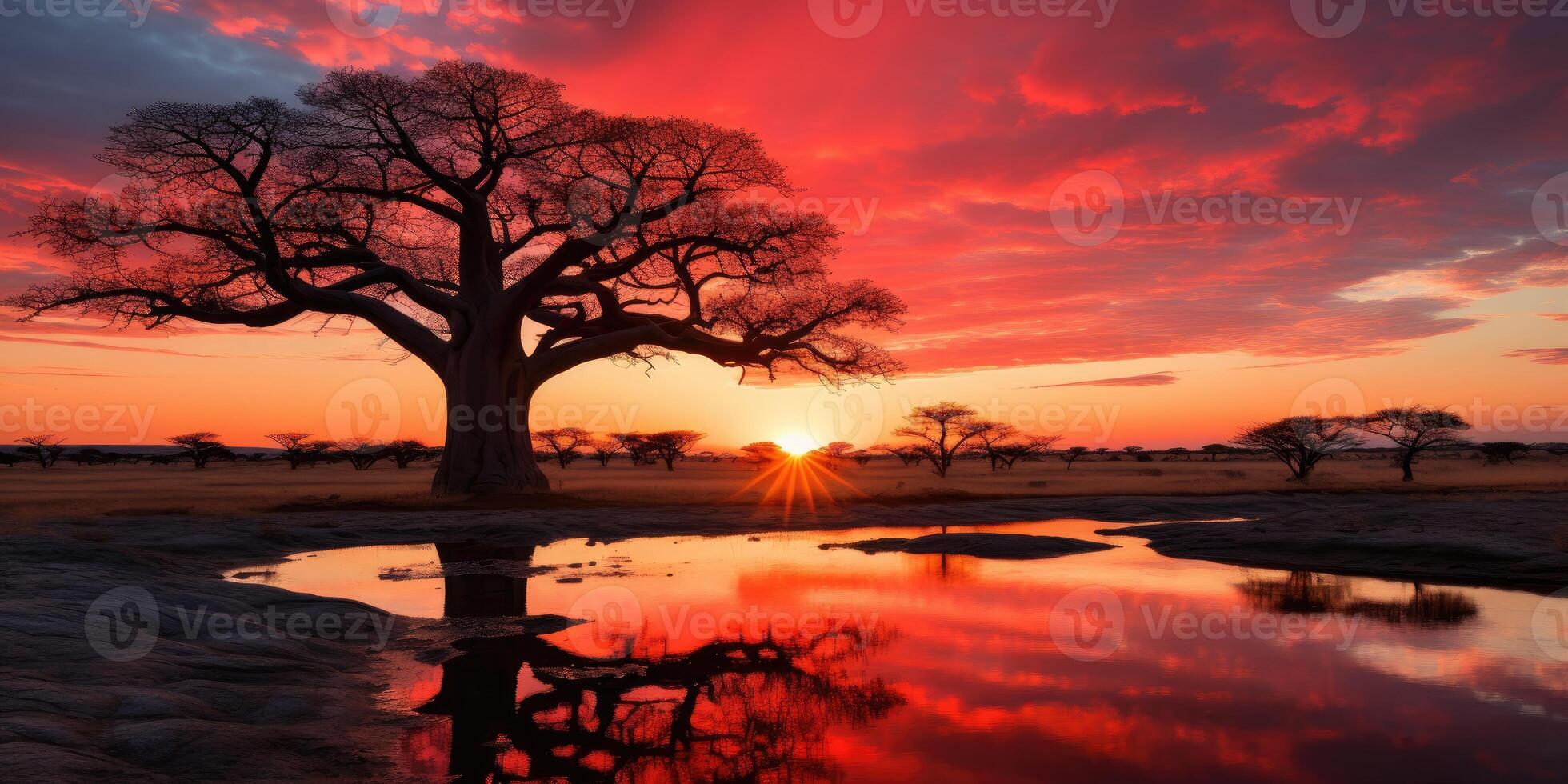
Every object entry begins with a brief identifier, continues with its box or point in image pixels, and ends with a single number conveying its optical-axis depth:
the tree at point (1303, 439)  55.41
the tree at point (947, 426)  67.81
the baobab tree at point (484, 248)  23.64
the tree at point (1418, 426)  55.12
